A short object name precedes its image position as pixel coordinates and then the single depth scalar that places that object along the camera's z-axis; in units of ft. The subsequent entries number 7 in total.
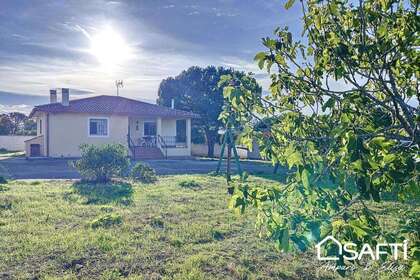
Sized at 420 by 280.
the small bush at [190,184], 35.94
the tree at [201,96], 102.01
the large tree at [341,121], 5.63
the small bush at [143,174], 40.72
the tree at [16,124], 139.33
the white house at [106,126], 75.46
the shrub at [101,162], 37.93
